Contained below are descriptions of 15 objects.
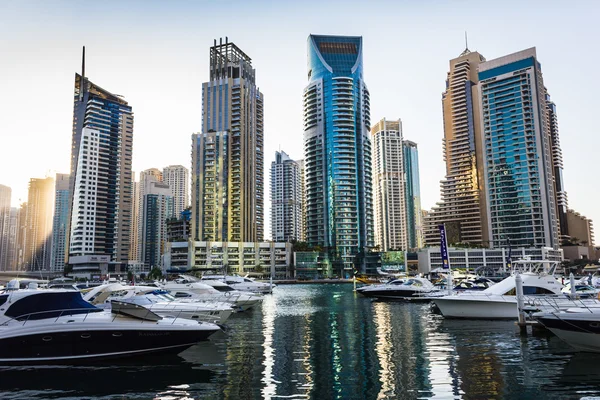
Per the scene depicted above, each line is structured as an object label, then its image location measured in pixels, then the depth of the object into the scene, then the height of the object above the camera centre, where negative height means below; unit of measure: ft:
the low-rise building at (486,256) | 528.22 -7.96
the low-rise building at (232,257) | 532.32 -3.59
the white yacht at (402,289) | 172.14 -15.19
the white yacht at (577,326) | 57.82 -10.61
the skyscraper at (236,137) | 572.51 +160.16
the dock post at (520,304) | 80.70 -10.64
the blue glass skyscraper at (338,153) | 579.89 +133.07
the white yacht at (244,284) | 206.69 -14.31
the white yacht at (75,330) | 54.80 -9.58
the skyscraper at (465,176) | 614.34 +106.83
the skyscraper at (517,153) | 544.62 +122.82
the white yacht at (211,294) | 127.65 -11.94
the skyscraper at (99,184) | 589.32 +101.92
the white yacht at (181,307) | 87.25 -10.79
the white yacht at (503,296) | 97.91 -10.85
